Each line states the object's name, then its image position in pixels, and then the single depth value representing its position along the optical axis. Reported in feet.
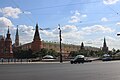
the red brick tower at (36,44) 314.33
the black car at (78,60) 103.29
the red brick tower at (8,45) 289.12
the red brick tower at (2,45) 291.39
